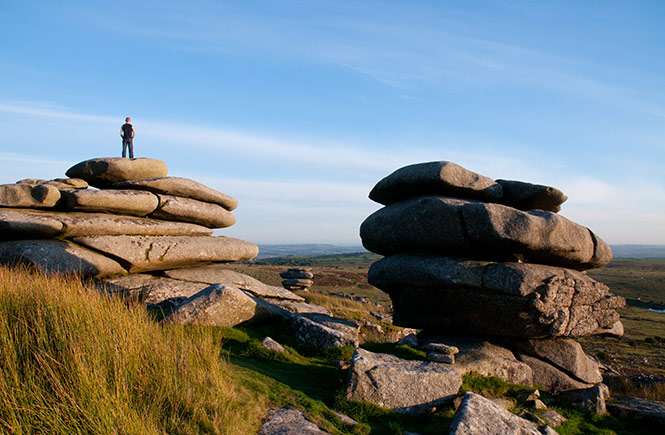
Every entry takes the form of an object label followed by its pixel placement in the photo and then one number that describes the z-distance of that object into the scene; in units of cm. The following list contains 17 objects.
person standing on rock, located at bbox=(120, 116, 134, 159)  2448
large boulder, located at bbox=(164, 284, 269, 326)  1399
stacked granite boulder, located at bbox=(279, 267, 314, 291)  3703
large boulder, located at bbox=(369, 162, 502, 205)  1602
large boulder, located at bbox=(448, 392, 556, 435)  831
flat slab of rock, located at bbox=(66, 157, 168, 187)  2234
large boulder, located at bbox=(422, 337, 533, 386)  1334
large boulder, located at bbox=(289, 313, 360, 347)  1453
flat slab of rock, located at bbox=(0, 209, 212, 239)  1814
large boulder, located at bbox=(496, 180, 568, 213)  1634
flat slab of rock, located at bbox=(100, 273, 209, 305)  1916
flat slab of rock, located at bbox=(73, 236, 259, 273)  1981
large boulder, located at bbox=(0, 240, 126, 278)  1747
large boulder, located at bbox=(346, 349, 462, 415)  996
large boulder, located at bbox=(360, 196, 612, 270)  1432
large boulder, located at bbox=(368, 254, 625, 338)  1429
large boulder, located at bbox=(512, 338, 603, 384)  1497
